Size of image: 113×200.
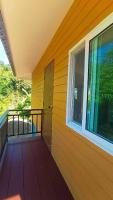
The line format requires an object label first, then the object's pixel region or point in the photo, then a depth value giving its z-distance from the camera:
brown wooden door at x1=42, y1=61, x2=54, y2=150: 2.03
